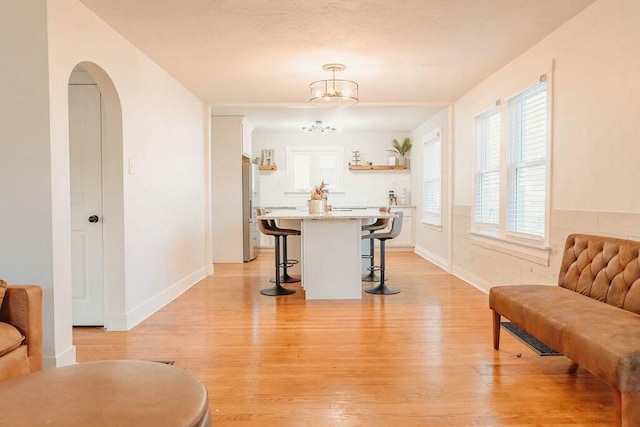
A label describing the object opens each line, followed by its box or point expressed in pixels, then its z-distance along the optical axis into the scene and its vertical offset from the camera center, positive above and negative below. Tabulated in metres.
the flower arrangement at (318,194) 5.52 +0.03
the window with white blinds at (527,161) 3.90 +0.32
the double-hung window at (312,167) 9.10 +0.60
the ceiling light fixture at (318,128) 7.62 +1.18
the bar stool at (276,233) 5.07 -0.43
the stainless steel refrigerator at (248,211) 7.33 -0.25
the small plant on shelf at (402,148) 8.97 +0.97
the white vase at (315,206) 5.37 -0.12
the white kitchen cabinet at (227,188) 7.25 +0.14
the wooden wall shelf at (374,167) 8.98 +0.59
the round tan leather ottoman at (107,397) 1.12 -0.57
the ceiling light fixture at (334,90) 4.64 +1.12
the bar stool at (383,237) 5.12 -0.48
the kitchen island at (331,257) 4.75 -0.66
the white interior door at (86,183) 3.68 +0.11
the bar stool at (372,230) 5.38 -0.42
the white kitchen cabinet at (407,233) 8.67 -0.73
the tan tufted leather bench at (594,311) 1.84 -0.63
